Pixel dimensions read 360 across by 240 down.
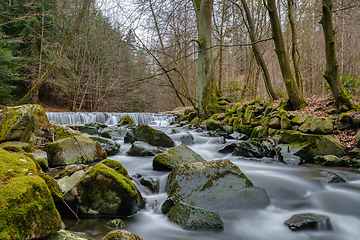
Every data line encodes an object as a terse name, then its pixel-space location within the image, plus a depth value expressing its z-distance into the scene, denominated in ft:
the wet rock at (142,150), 17.79
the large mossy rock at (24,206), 4.45
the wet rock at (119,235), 5.18
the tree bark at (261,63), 29.91
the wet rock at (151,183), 11.34
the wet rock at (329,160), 14.93
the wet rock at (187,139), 23.82
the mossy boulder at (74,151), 14.19
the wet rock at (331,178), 12.23
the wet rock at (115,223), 7.64
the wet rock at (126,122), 36.11
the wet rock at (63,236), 5.29
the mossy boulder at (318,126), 17.11
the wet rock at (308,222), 8.05
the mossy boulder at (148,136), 21.47
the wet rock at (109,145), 18.50
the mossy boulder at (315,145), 15.79
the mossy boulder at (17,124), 14.18
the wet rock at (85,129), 25.14
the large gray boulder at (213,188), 9.34
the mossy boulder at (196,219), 7.87
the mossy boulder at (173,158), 13.78
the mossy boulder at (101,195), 8.27
